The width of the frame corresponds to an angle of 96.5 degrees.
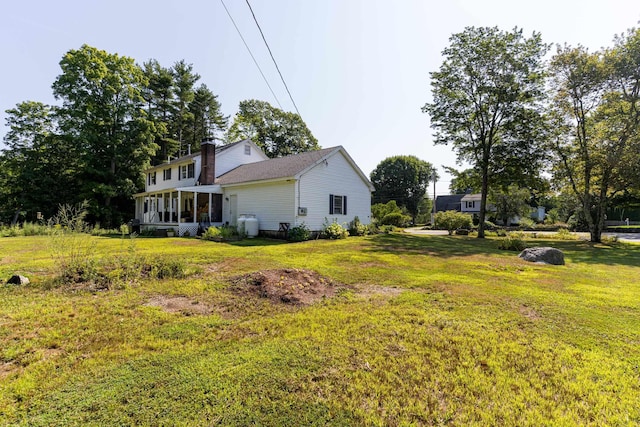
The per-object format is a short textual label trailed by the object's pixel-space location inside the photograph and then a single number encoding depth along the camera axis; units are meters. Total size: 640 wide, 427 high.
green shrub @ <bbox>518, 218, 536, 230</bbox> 30.61
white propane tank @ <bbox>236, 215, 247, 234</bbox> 15.59
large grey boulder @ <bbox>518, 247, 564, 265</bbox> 9.13
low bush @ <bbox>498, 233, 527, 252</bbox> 13.01
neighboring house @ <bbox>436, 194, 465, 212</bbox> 54.25
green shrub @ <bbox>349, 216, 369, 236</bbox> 17.71
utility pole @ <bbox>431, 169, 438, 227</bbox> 40.25
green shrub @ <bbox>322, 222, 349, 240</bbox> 15.71
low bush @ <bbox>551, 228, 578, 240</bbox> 19.94
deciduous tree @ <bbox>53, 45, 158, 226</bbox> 23.20
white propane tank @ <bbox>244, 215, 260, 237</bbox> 15.73
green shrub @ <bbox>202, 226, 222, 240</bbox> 14.03
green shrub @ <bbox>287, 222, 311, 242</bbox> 14.25
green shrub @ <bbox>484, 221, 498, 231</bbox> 29.73
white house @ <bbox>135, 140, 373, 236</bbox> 15.27
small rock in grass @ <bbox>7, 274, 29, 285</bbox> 5.41
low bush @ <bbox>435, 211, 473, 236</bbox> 24.55
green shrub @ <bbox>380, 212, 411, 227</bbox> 28.29
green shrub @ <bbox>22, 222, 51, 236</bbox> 17.48
